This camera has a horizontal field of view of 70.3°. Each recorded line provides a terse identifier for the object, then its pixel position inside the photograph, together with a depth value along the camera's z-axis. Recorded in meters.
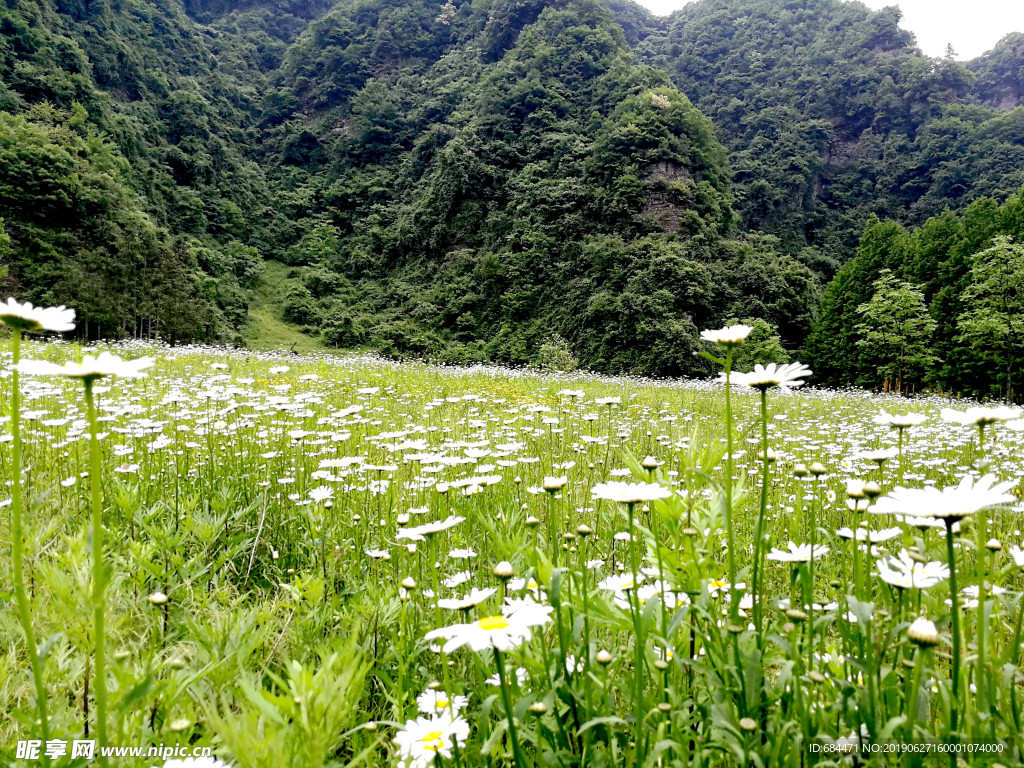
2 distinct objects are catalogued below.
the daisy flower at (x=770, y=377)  0.47
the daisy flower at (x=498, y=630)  0.36
